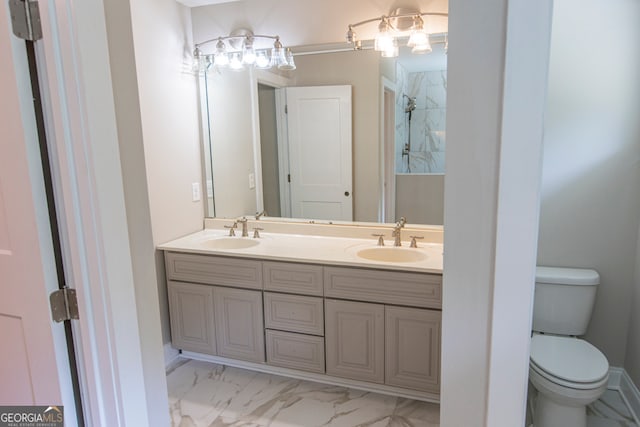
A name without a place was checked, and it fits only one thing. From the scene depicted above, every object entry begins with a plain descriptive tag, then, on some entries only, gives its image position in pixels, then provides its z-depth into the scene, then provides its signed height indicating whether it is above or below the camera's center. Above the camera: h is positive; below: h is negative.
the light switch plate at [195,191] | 2.87 -0.24
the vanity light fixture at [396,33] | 2.33 +0.69
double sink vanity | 2.10 -0.82
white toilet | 1.74 -0.94
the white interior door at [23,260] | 1.06 -0.27
